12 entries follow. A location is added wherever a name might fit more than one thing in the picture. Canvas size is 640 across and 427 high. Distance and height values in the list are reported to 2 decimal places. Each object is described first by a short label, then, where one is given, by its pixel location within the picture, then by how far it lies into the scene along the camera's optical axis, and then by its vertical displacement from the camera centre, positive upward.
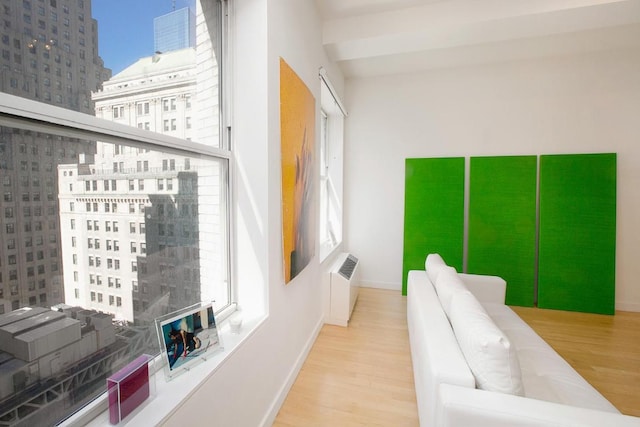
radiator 2.94 -1.02
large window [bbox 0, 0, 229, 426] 0.74 +0.02
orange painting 1.83 +0.25
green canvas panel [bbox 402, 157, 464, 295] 3.66 -0.13
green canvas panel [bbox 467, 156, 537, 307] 3.46 -0.26
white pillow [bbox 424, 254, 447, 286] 2.16 -0.53
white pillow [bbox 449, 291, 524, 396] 1.15 -0.67
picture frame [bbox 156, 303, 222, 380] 1.08 -0.57
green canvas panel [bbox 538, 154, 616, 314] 3.25 -0.38
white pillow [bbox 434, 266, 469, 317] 1.69 -0.54
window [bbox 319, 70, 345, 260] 3.96 +0.40
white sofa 1.05 -0.80
